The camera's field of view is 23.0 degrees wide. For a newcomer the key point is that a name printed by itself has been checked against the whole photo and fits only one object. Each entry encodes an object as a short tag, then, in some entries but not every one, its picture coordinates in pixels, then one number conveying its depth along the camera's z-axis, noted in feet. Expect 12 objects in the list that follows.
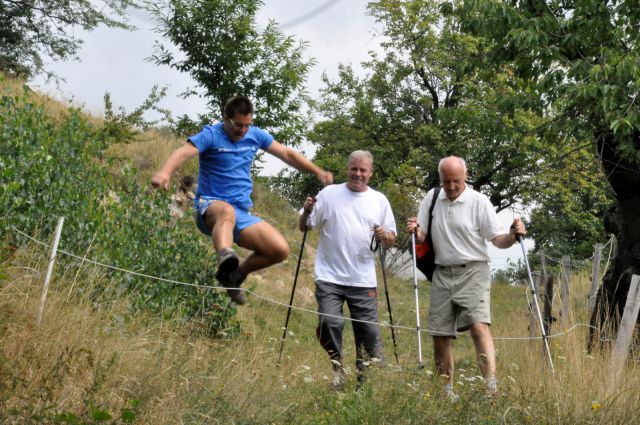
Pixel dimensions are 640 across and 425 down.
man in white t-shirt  41.74
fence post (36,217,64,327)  33.42
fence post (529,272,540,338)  60.73
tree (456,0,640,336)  51.81
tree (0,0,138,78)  155.44
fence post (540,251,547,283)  61.69
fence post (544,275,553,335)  55.59
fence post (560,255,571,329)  67.90
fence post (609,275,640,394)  45.22
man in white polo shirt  40.22
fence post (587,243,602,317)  79.06
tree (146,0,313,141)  114.78
